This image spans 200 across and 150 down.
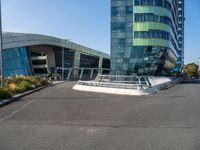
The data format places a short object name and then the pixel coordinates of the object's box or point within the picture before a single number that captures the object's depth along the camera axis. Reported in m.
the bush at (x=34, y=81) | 16.26
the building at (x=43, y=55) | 34.60
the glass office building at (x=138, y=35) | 27.41
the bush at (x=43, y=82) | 18.46
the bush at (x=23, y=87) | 12.39
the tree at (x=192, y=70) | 71.46
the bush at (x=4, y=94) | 9.60
